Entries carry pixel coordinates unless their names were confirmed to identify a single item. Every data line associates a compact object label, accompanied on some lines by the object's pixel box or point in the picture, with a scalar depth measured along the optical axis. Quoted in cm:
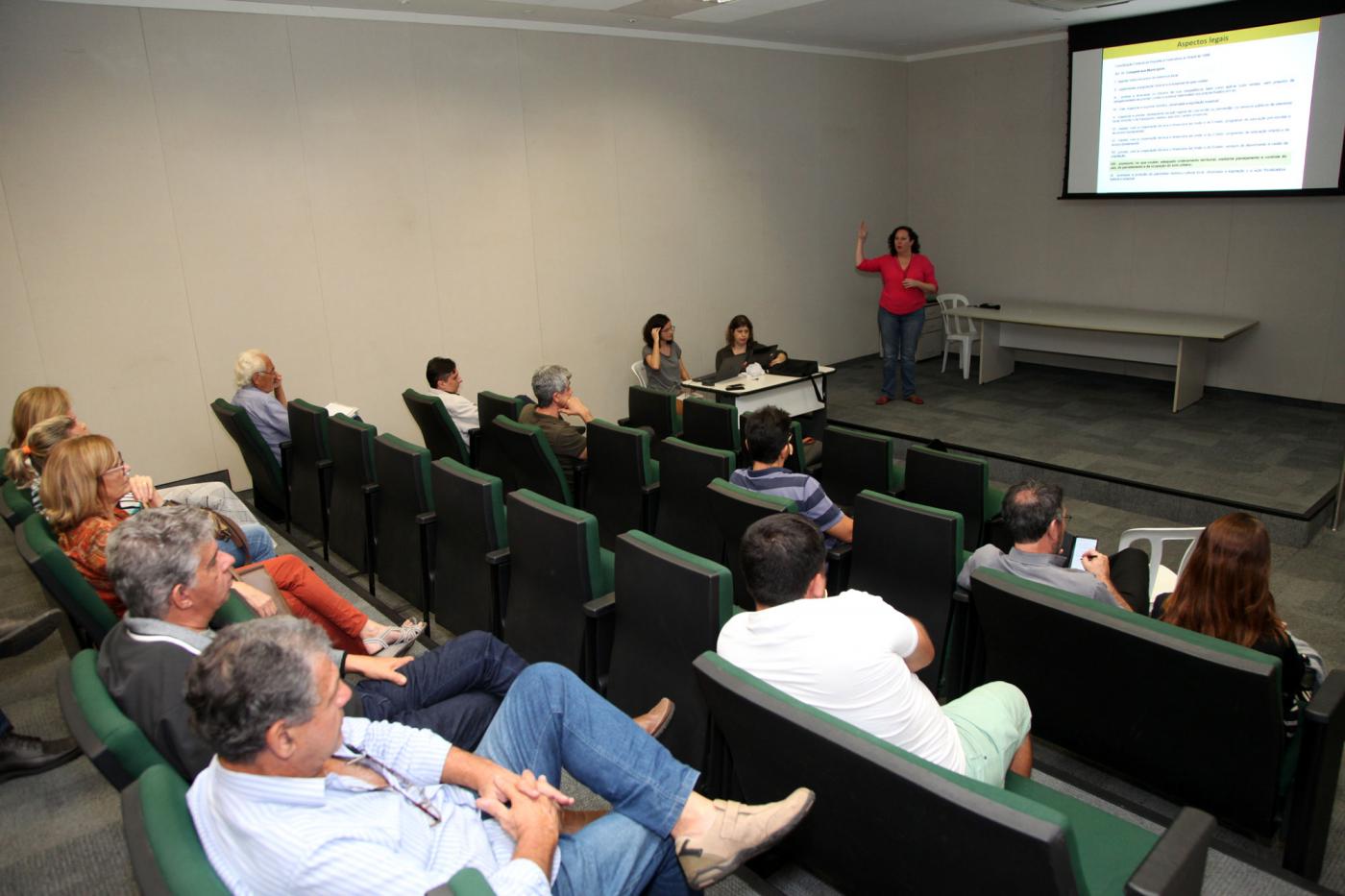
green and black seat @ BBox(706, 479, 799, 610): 306
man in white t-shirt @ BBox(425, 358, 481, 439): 558
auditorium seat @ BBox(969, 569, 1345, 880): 204
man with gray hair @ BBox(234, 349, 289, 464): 508
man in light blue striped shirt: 146
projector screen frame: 673
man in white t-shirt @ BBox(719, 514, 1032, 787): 188
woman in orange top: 284
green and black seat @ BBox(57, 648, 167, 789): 169
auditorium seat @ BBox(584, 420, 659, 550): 427
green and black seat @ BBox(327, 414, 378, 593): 413
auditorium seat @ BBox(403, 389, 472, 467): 505
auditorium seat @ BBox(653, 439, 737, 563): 384
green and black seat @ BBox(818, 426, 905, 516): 427
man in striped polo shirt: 346
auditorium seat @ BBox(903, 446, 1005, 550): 387
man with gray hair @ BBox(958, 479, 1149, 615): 264
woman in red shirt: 815
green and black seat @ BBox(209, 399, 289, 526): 483
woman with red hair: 231
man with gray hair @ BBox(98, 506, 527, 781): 192
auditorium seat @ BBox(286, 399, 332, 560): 459
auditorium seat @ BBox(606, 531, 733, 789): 236
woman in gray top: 736
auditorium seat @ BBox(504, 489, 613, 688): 280
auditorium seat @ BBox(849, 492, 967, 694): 297
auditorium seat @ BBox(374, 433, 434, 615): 367
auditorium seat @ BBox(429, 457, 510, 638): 323
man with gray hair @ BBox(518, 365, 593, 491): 473
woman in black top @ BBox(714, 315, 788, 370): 747
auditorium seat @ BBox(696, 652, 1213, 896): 136
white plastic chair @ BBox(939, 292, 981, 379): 900
